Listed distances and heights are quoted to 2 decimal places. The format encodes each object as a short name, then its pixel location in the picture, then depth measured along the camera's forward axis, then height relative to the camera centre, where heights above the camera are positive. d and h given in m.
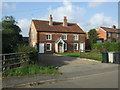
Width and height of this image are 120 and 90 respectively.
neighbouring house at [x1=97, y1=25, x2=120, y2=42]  52.37 +5.45
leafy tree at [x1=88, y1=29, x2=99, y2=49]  41.84 +3.45
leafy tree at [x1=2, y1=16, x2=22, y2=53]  12.86 +0.60
